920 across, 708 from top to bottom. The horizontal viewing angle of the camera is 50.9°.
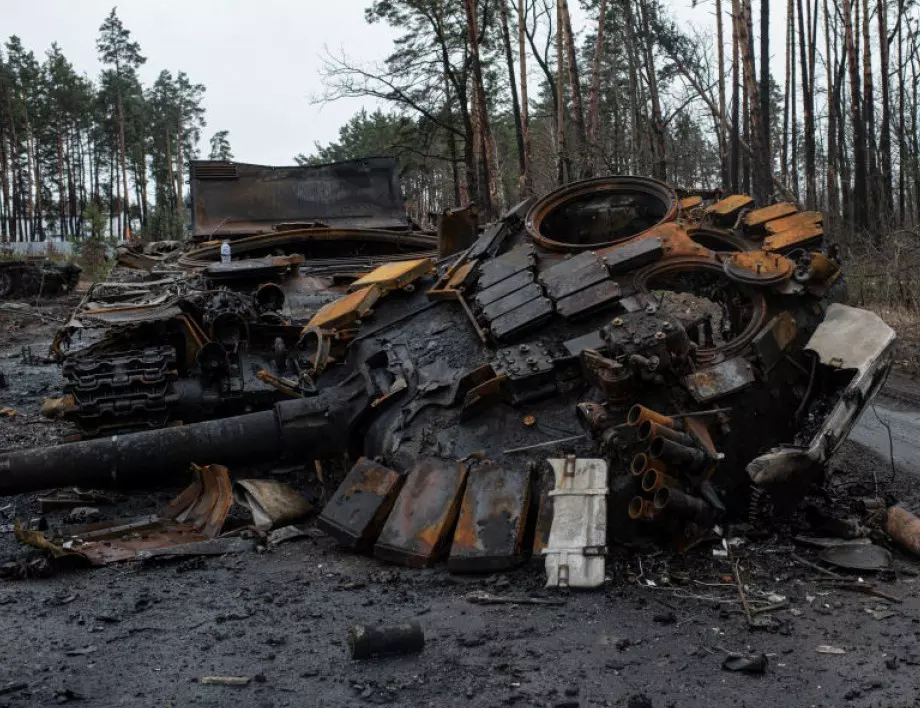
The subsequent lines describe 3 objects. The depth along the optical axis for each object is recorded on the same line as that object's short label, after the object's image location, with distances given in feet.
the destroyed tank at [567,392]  15.33
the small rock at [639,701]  10.64
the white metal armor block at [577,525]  14.51
